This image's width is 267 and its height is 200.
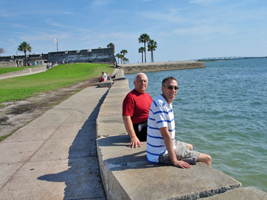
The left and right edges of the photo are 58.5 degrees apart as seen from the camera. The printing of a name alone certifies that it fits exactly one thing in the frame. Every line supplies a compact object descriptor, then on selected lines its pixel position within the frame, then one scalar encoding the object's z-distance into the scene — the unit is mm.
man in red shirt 3938
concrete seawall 2277
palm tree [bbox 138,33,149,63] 89338
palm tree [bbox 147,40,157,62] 93875
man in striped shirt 2877
